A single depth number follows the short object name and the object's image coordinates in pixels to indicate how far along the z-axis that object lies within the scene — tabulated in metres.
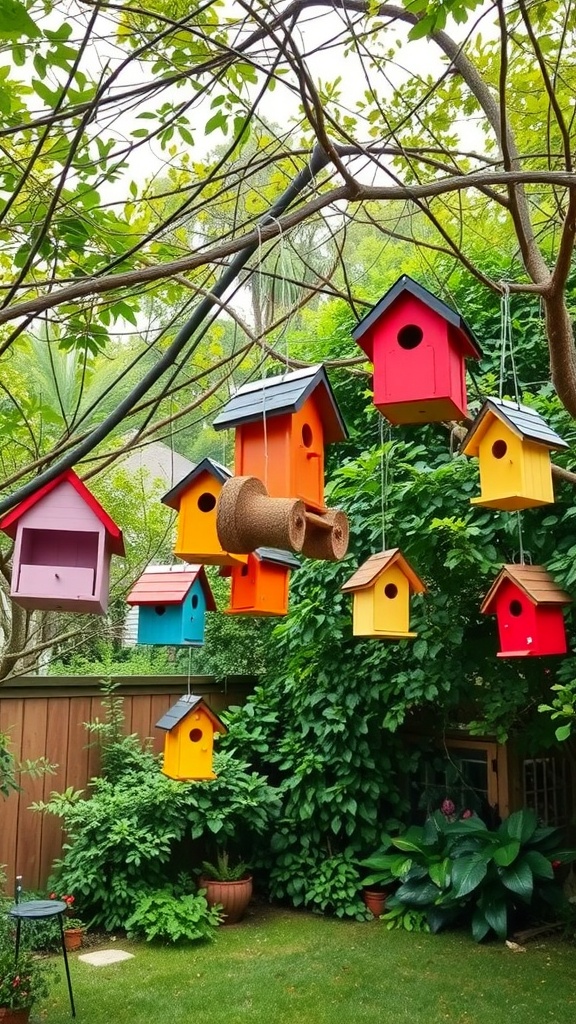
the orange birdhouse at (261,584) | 2.62
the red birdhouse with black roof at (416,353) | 1.99
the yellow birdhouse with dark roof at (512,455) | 2.29
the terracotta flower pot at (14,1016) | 3.71
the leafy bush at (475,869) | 5.17
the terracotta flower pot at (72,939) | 5.18
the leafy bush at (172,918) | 5.20
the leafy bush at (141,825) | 5.40
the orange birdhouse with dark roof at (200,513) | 2.38
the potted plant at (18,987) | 3.70
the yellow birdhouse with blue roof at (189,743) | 3.54
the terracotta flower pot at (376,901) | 5.78
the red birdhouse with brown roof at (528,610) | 3.18
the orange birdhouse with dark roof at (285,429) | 1.99
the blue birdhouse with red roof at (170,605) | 2.86
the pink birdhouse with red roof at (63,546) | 2.02
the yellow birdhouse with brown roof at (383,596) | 2.88
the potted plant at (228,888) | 5.71
